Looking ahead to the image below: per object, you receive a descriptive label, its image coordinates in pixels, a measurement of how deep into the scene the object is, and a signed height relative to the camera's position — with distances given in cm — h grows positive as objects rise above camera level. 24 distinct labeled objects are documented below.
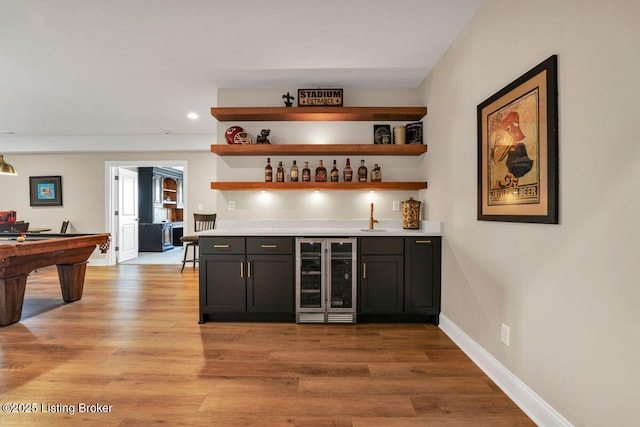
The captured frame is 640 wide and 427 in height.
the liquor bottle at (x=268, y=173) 360 +42
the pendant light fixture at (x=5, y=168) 446 +60
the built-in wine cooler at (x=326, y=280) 308 -68
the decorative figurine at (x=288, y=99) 348 +123
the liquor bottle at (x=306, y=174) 354 +41
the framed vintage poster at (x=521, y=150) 157 +35
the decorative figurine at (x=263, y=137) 358 +83
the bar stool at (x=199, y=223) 580 -25
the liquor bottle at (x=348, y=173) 355 +42
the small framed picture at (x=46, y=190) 637 +40
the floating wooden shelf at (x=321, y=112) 341 +106
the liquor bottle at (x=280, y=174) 356 +41
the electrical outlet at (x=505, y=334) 196 -78
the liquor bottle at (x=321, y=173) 356 +42
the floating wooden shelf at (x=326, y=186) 347 +27
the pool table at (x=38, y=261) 297 -53
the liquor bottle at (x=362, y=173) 357 +42
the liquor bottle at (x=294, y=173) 356 +42
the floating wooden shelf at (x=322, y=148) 344 +68
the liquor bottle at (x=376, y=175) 359 +40
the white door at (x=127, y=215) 657 -10
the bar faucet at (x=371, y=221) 357 -12
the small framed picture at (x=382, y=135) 358 +85
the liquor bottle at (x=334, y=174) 359 +41
